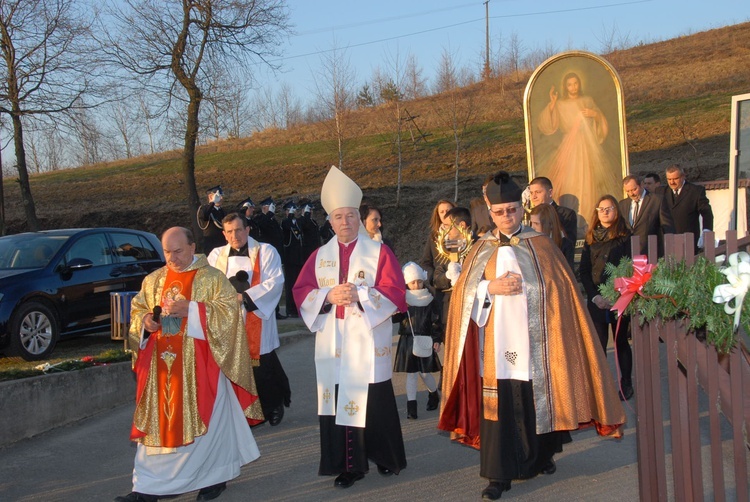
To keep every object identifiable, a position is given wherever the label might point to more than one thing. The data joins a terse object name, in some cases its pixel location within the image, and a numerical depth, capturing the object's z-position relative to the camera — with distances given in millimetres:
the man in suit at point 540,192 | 7625
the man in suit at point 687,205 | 10406
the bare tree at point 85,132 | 20969
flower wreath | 3209
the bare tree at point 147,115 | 22391
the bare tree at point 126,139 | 54916
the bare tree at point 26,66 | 19391
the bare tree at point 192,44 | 21734
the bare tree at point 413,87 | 27841
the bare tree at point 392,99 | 25816
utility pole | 36875
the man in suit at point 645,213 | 8578
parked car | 9633
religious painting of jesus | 14938
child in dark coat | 7559
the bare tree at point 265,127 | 48156
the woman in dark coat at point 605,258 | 7773
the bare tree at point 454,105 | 25844
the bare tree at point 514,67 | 39650
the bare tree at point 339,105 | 25047
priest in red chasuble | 5441
